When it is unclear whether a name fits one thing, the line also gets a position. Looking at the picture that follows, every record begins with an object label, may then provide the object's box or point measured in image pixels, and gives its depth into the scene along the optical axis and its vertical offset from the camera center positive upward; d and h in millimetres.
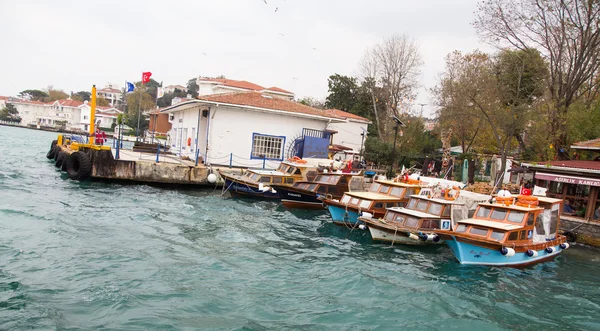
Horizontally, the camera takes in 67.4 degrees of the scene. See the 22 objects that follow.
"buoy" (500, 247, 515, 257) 13492 -2759
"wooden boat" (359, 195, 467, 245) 15383 -2617
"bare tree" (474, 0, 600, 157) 22828 +6624
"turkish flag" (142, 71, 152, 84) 34734 +3678
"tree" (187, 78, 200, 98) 113031 +10884
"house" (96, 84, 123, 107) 144250 +8115
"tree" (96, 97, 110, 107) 127225 +4724
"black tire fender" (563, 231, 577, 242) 18828 -2931
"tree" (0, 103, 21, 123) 116750 -1053
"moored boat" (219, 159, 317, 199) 23000 -2346
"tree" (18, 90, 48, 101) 137125 +5245
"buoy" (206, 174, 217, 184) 24812 -2653
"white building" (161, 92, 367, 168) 27766 +476
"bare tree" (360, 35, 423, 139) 41312 +6224
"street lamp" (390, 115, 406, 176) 31525 -586
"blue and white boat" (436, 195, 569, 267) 13758 -2425
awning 17898 -568
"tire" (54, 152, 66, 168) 28350 -2897
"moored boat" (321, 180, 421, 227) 18094 -2324
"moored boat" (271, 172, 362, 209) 22016 -2508
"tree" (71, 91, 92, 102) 142200 +6864
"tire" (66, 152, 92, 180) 23000 -2544
